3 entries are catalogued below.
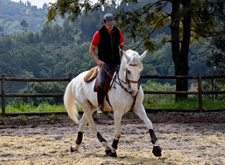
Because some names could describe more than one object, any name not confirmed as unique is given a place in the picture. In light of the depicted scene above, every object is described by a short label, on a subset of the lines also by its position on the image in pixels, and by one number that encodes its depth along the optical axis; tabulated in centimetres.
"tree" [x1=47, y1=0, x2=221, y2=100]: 2959
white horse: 1102
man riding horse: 1265
